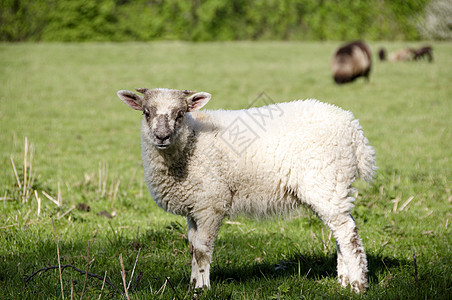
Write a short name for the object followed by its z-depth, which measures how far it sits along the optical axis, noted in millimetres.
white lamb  7441
